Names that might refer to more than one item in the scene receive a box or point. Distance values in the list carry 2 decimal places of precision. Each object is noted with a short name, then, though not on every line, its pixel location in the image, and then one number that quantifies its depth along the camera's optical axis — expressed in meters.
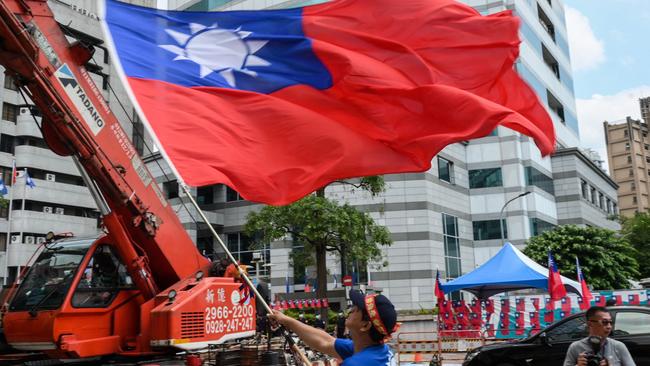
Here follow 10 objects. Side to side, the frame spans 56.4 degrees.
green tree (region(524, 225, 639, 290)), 32.28
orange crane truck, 8.00
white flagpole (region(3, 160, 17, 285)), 45.06
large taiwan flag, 6.39
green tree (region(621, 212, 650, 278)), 55.12
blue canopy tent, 19.64
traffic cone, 18.54
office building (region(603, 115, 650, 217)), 117.00
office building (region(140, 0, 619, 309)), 36.66
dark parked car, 10.12
